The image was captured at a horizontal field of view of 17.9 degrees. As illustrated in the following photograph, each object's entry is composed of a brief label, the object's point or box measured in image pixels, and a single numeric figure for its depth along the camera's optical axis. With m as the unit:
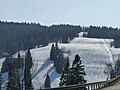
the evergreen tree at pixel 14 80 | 62.79
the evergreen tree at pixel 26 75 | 64.79
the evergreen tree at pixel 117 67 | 87.61
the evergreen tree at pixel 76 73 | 47.52
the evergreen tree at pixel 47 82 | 123.54
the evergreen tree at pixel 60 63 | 175.96
